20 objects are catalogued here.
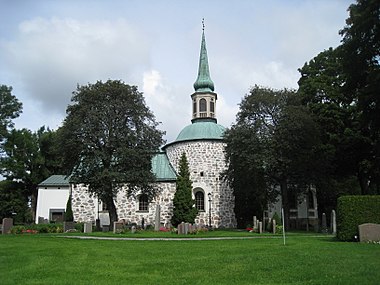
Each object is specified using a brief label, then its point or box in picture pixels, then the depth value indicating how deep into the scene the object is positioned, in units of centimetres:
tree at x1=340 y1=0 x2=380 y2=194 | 2267
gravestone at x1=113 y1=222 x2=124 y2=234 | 2692
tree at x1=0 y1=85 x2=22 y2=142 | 4669
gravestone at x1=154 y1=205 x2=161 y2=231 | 3162
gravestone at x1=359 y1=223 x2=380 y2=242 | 1648
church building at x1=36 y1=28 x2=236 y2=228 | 3775
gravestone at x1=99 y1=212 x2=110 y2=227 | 3839
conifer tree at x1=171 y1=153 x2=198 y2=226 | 3491
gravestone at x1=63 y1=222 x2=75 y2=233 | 2988
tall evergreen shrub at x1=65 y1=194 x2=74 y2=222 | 3762
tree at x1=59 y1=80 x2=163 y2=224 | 2898
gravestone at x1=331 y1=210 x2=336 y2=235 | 2679
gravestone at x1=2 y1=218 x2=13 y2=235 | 2758
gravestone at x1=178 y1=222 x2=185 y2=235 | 2617
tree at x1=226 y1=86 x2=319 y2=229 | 3011
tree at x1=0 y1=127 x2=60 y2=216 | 4894
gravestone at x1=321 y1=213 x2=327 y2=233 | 2922
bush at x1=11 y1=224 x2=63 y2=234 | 2808
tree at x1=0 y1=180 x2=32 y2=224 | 4772
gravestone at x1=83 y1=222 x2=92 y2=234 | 2815
